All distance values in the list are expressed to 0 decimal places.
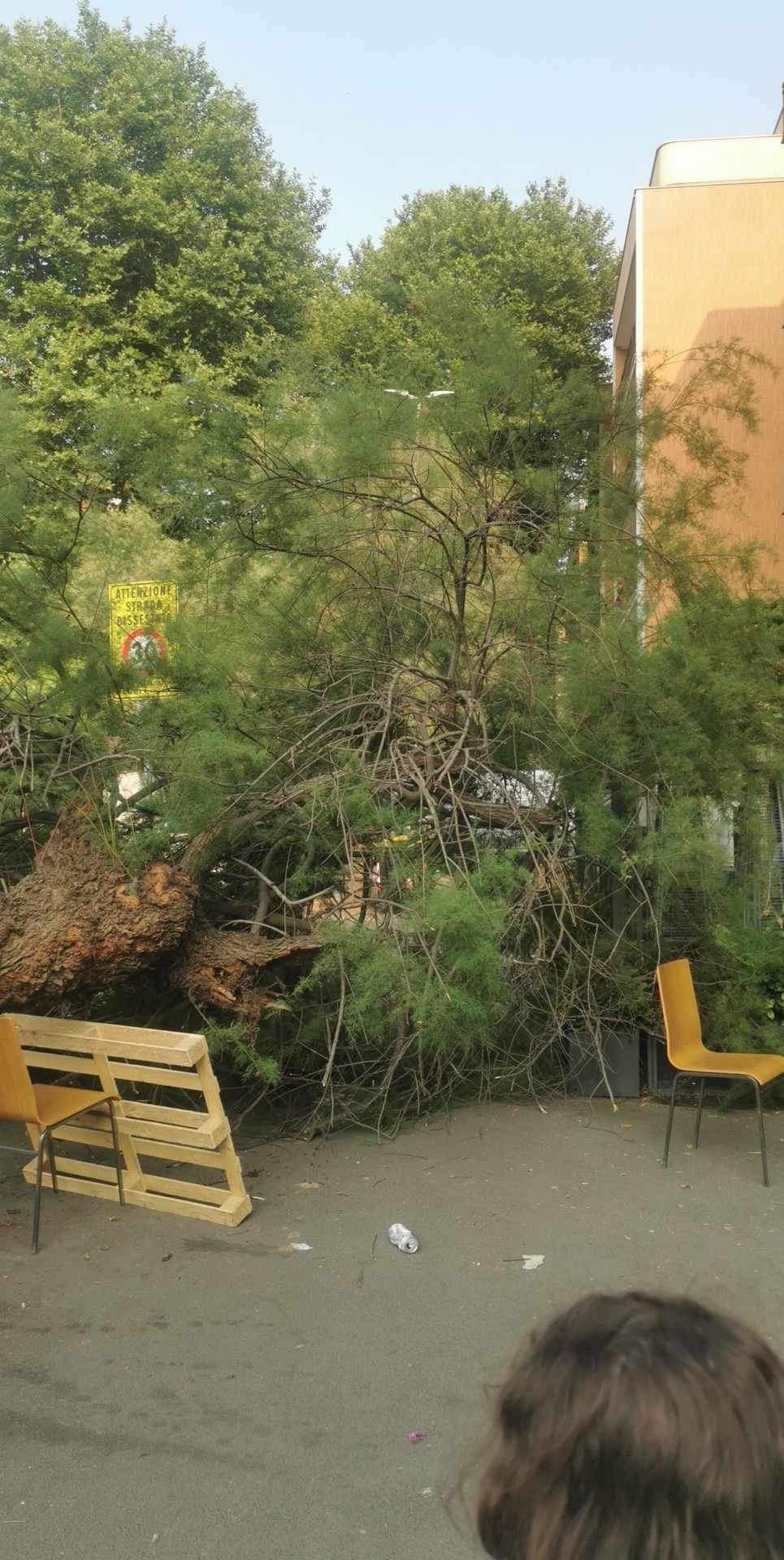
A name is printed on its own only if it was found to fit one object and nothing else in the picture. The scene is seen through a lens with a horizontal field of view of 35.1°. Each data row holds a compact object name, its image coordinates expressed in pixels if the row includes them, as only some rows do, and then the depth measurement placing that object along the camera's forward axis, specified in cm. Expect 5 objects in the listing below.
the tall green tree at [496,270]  2291
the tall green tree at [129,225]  1870
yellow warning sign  739
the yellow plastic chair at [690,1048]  579
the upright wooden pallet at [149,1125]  527
